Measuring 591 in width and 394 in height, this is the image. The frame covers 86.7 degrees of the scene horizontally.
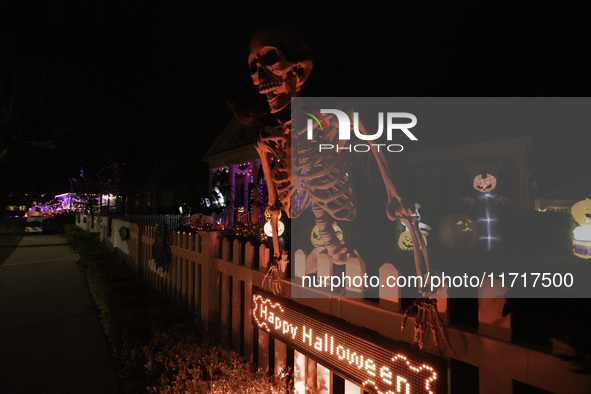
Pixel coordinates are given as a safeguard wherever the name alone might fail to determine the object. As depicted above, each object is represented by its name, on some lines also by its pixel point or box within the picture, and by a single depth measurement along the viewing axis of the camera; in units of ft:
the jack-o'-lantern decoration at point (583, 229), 23.35
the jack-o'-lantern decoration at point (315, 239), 21.84
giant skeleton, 6.29
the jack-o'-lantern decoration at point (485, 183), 34.27
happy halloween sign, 4.68
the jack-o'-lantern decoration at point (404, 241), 26.09
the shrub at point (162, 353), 7.67
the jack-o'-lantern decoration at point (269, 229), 19.36
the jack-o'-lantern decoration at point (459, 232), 27.25
